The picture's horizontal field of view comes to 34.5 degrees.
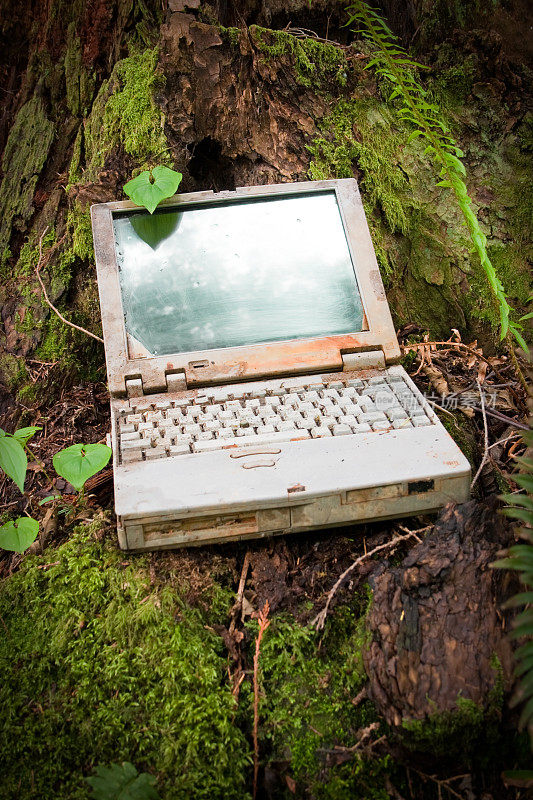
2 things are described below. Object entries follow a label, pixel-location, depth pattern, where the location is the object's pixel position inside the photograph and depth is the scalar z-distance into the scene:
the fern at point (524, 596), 0.57
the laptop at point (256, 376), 0.71
